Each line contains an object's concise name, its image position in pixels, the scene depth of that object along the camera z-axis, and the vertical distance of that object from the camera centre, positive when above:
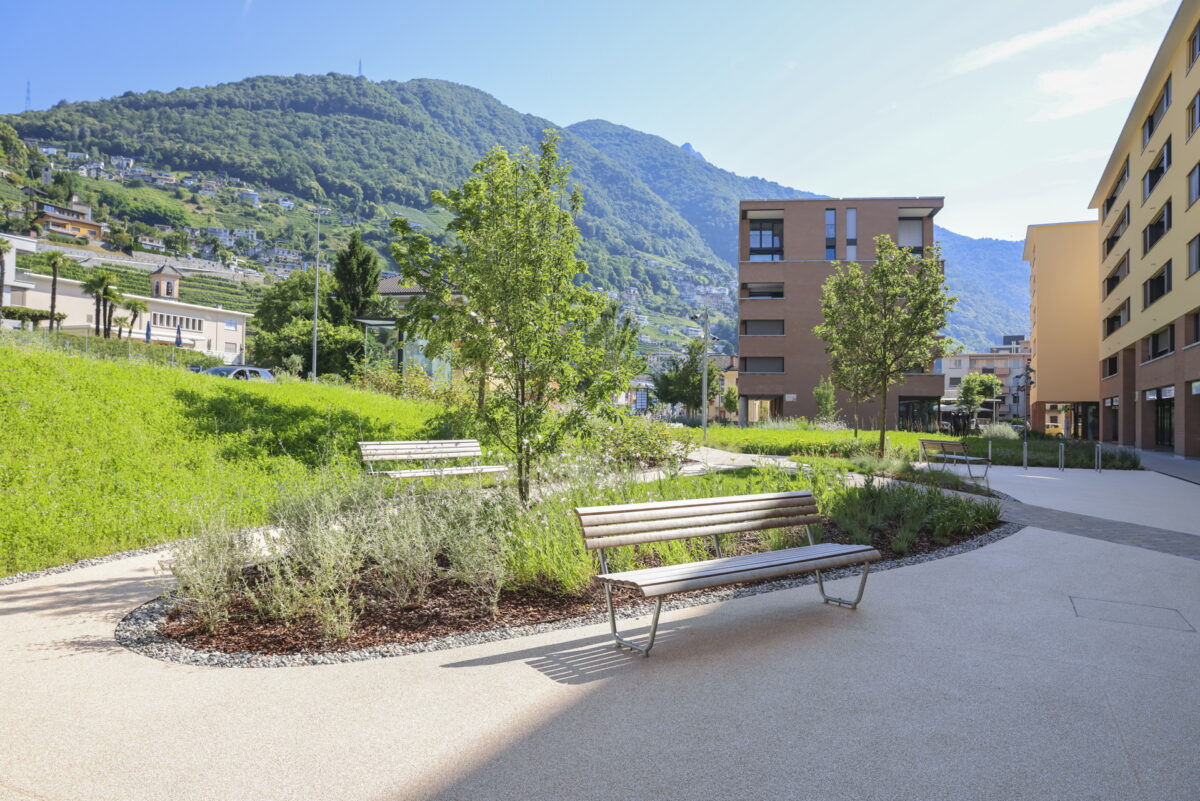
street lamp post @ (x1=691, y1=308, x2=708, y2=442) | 29.27 +5.12
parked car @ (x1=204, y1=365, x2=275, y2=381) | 25.89 +1.52
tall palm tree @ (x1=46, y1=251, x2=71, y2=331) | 56.59 +11.65
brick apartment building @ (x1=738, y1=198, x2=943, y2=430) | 52.50 +10.67
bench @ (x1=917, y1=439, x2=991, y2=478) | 16.23 -0.43
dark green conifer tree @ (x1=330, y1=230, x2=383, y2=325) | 40.84 +7.56
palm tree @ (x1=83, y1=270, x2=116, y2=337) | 62.50 +10.61
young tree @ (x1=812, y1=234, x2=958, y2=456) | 19.12 +3.05
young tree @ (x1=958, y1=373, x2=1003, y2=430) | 79.64 +5.25
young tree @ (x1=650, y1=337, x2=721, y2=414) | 58.03 +3.61
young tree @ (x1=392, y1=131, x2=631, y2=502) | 8.40 +1.27
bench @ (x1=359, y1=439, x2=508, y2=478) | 10.27 -0.55
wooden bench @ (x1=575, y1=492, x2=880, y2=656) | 4.55 -0.80
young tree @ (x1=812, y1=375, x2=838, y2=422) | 42.73 +1.77
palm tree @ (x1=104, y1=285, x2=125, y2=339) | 62.51 +9.70
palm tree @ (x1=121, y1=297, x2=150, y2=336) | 69.65 +10.18
